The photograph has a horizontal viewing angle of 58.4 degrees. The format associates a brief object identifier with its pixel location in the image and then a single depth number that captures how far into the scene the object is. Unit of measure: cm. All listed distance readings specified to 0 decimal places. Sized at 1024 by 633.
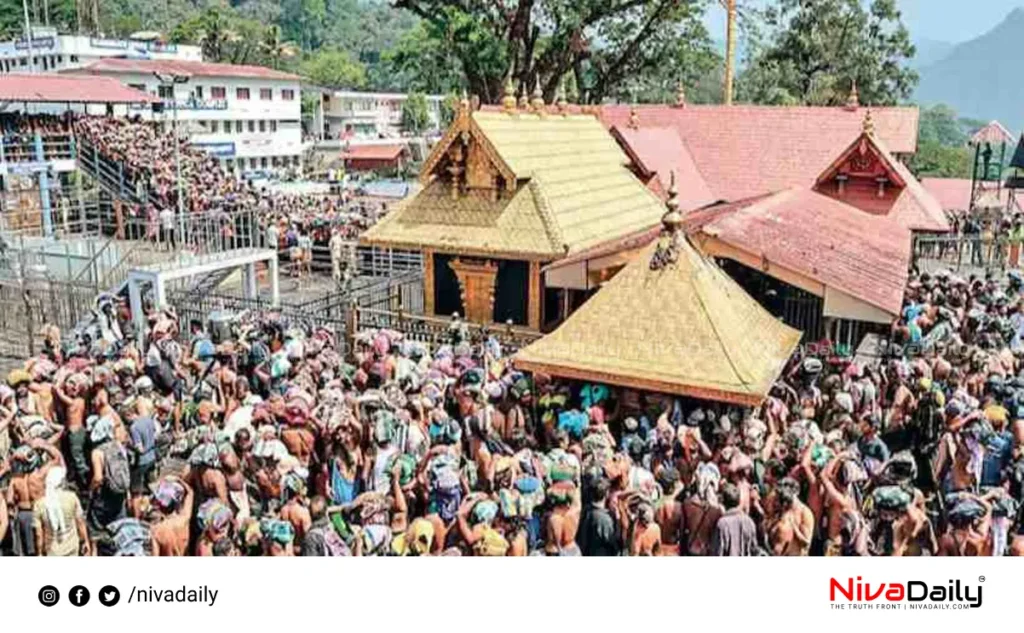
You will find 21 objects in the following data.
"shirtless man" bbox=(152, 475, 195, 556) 742
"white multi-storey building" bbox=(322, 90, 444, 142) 8344
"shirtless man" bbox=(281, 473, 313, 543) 748
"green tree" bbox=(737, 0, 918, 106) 4441
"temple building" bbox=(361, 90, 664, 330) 1616
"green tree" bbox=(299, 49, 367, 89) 10806
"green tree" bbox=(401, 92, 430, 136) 8506
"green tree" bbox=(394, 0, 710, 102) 3091
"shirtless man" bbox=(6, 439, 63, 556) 792
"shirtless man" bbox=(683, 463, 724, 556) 754
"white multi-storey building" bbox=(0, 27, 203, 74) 5559
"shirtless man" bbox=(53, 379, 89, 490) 990
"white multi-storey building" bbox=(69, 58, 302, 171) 5209
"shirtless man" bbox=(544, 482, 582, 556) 757
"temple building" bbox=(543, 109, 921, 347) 1282
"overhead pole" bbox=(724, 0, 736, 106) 3421
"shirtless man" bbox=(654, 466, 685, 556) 780
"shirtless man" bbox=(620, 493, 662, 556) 725
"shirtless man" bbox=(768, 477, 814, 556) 743
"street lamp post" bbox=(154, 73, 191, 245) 1802
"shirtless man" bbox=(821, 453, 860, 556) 764
